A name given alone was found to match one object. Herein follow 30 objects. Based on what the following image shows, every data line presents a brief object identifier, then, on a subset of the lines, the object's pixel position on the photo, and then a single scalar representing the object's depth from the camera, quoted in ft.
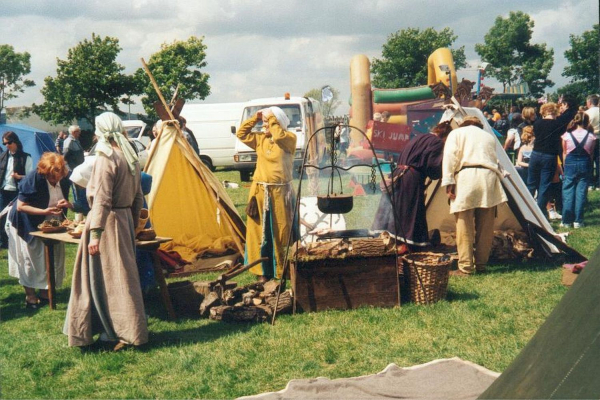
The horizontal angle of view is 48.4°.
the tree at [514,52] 157.89
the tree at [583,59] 138.62
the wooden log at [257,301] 19.53
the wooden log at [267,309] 18.78
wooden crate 19.07
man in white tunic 22.93
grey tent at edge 7.56
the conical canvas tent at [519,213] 24.30
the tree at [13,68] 183.73
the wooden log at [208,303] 19.17
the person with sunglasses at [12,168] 28.84
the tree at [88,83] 127.34
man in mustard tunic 22.59
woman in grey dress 16.07
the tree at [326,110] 71.27
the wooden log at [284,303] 18.98
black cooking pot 18.88
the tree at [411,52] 179.42
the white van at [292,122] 55.03
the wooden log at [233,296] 19.56
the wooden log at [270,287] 20.04
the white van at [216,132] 72.13
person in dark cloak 24.31
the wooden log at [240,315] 18.69
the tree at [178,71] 124.57
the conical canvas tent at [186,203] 27.27
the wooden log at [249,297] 19.52
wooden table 18.28
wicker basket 19.13
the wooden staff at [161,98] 25.39
